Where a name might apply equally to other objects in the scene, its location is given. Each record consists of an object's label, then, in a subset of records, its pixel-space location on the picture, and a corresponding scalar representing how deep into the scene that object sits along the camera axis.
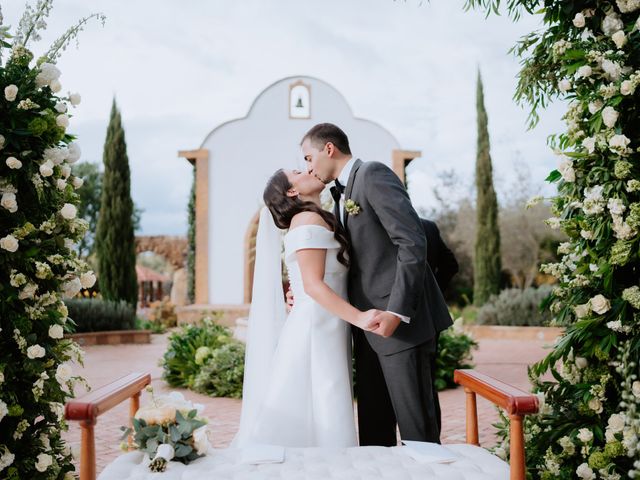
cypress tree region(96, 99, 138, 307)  17.11
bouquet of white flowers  2.57
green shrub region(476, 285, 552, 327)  14.41
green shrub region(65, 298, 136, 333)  14.03
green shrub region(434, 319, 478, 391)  8.08
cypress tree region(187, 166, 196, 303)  19.62
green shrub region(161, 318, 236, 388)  8.44
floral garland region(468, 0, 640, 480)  2.86
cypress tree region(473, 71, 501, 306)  18.05
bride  3.14
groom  2.97
